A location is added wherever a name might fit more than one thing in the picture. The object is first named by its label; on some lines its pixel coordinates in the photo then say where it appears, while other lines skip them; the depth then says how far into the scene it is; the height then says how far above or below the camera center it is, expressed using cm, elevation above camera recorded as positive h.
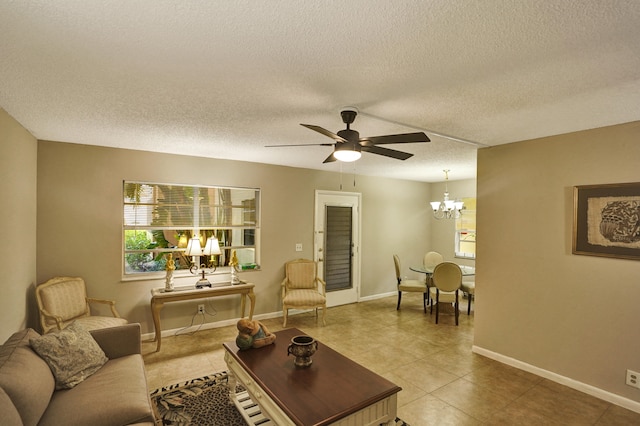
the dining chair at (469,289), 521 -123
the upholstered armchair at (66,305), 315 -102
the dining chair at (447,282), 479 -103
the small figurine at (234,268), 455 -80
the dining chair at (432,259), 621 -87
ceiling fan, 217 +54
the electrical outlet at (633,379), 263 -138
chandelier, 547 +16
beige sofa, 162 -116
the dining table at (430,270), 528 -96
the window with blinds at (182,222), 412 -13
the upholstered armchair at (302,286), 465 -119
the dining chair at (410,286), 540 -124
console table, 375 -105
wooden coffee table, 178 -112
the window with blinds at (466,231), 641 -32
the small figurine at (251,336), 256 -103
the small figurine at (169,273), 398 -78
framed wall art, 269 -2
